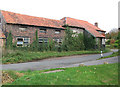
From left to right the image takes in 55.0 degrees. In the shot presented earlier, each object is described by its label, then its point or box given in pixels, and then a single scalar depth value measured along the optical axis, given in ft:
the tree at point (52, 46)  78.28
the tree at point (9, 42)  65.66
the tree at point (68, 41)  82.84
